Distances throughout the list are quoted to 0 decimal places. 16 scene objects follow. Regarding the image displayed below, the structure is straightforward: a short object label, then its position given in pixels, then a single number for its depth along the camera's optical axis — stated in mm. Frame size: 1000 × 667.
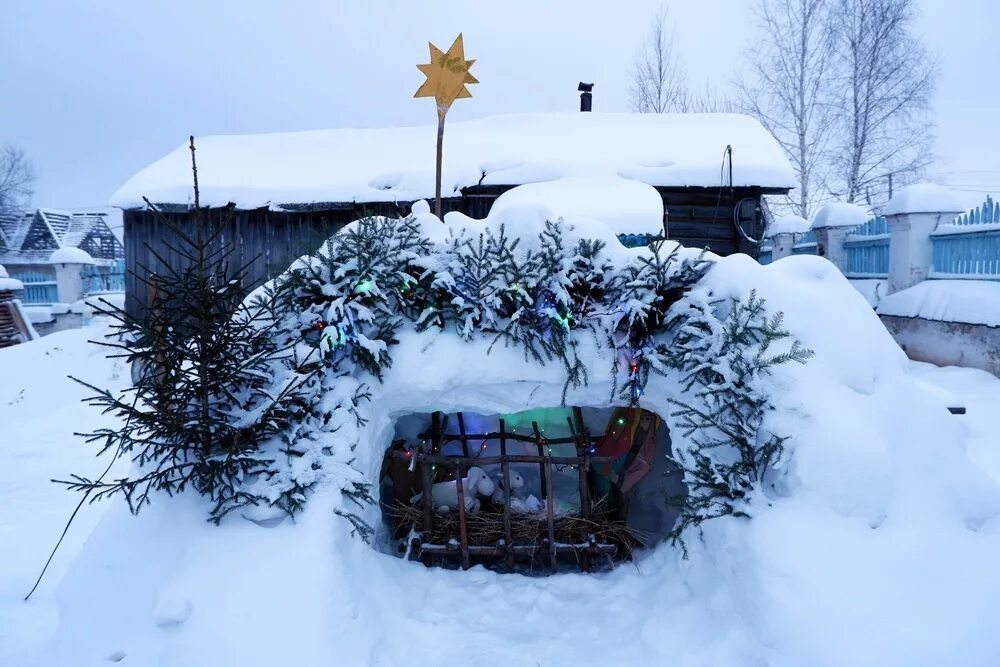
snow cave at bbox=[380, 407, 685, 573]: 4121
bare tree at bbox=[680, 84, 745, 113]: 20444
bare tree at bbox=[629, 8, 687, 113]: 20531
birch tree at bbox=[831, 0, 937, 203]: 15969
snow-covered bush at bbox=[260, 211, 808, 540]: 3328
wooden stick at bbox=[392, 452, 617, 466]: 4004
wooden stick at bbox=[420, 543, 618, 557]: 4066
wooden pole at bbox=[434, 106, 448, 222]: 5246
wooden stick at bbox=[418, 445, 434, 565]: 4141
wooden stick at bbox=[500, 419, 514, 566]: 3996
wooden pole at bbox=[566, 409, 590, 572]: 4098
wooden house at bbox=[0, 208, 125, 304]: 26234
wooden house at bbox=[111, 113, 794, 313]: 8531
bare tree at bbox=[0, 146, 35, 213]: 40725
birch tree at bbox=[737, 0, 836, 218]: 16498
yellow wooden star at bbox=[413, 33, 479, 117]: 5305
